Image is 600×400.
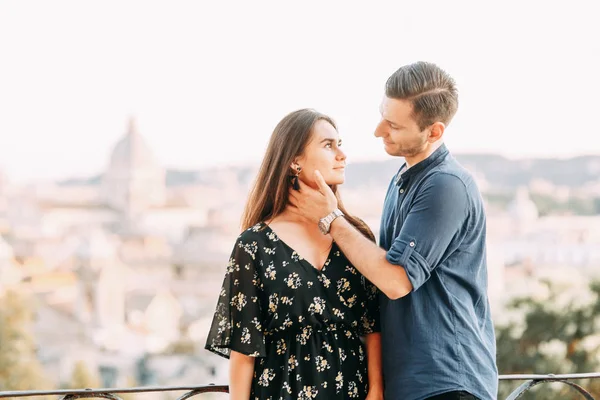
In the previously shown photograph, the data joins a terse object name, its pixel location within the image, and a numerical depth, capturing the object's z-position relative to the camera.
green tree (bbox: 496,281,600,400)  14.40
